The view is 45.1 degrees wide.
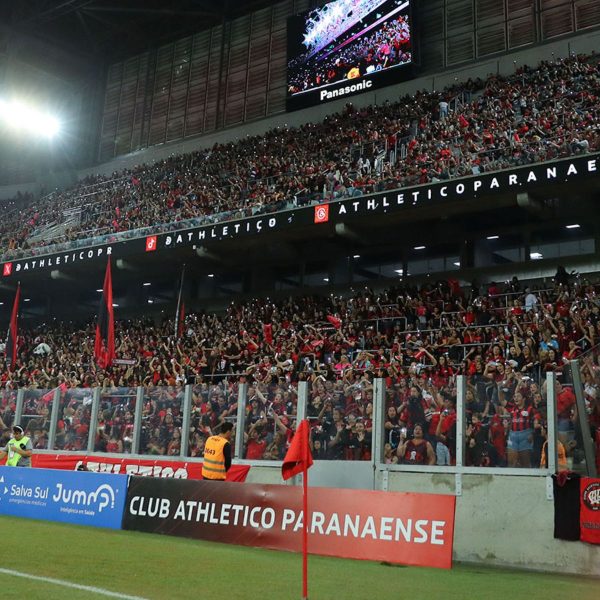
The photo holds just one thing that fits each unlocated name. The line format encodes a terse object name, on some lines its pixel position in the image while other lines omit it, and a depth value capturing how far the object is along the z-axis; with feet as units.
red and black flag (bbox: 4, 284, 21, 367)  87.40
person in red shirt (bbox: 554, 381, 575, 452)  34.53
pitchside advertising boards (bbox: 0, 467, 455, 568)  30.40
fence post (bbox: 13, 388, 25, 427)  59.21
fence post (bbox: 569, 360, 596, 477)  33.24
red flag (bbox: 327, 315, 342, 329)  70.54
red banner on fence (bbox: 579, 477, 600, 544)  32.19
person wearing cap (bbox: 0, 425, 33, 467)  49.65
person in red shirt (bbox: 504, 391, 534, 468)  35.78
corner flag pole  20.67
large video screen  92.79
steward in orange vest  39.60
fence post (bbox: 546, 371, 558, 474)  34.73
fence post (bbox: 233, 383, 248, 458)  47.13
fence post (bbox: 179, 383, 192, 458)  49.26
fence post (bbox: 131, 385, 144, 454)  51.72
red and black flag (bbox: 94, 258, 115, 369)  69.62
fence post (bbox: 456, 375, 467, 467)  37.99
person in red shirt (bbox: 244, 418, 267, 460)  46.29
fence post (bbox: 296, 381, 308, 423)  44.65
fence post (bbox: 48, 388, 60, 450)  56.75
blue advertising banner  41.96
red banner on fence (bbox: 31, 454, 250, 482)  47.46
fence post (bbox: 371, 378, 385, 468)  41.34
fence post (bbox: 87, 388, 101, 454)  54.34
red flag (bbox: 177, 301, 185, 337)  86.53
